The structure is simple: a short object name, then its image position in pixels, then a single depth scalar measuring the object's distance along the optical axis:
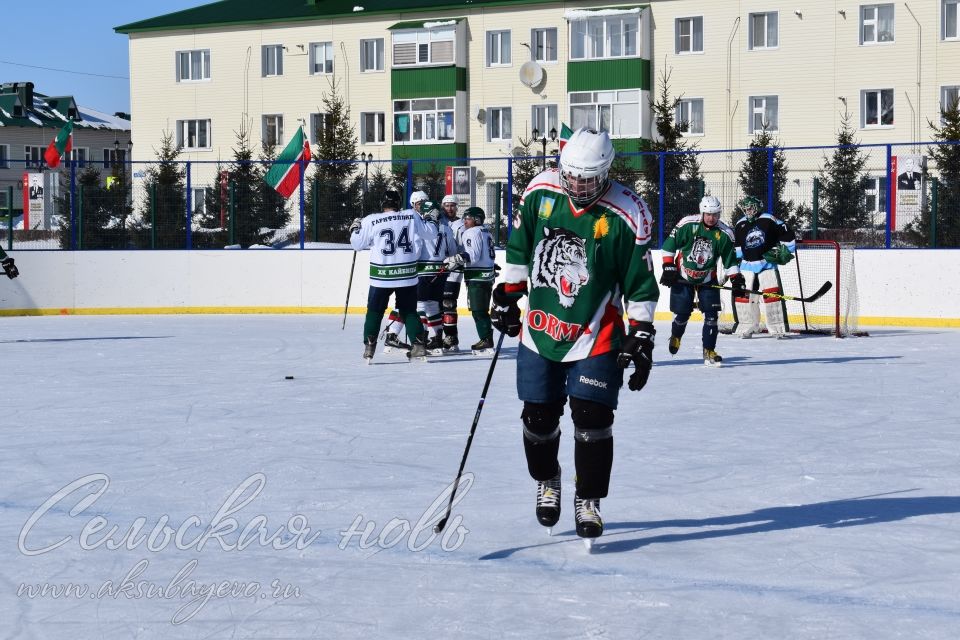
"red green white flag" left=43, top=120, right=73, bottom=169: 27.92
